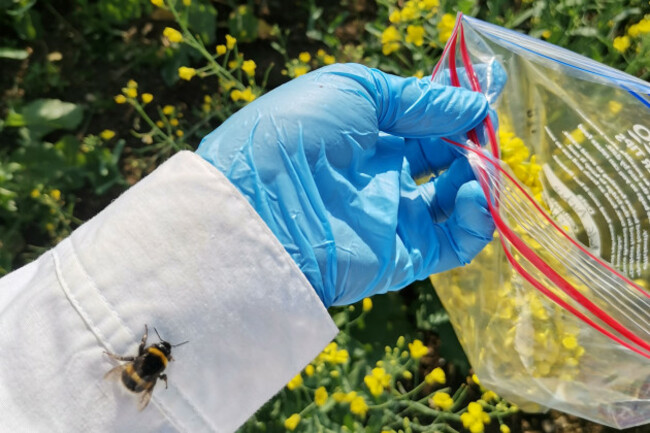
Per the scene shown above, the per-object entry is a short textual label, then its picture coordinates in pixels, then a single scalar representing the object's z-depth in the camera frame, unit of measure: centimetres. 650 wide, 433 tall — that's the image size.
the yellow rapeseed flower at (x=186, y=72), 64
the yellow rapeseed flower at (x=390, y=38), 65
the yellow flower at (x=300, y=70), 66
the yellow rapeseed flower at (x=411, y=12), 63
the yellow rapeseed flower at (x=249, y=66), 65
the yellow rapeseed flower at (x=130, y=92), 66
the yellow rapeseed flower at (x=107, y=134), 73
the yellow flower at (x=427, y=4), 63
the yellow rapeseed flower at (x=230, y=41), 64
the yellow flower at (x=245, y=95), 65
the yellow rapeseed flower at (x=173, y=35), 64
